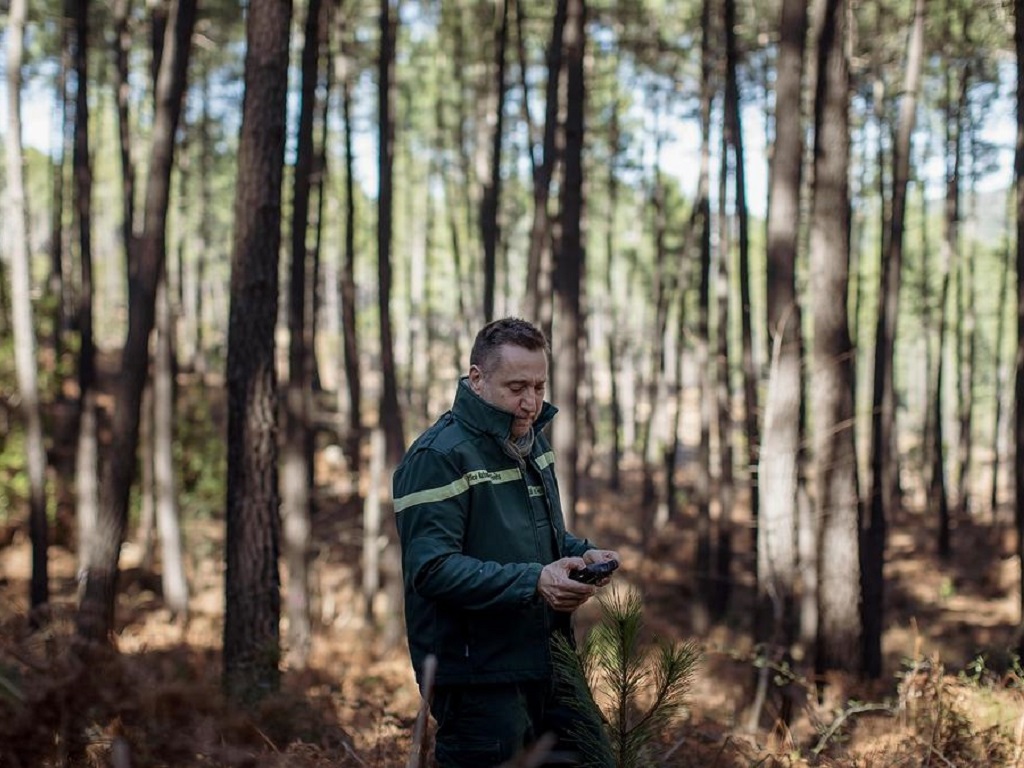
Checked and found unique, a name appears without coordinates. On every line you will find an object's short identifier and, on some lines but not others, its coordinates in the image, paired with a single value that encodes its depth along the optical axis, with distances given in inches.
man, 117.6
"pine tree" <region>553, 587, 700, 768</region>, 119.6
